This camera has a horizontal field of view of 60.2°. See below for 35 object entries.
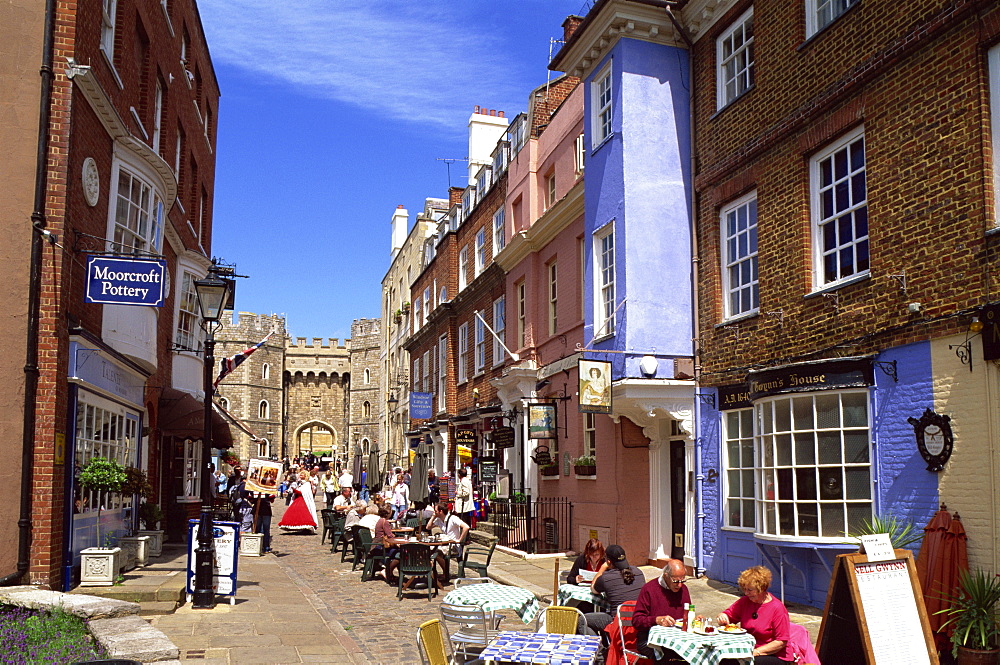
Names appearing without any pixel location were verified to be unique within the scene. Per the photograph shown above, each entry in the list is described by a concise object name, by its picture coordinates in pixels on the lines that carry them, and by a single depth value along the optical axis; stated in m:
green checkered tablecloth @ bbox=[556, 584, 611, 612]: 9.08
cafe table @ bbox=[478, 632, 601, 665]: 6.61
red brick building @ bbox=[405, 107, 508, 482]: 25.73
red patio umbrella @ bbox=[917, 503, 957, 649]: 8.73
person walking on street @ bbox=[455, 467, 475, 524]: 21.62
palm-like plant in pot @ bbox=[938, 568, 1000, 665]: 7.96
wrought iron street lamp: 11.54
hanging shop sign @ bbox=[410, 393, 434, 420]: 31.44
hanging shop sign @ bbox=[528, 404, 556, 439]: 19.19
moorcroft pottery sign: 11.41
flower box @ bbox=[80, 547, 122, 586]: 11.51
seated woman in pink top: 6.97
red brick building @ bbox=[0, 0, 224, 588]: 11.16
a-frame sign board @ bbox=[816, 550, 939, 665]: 7.36
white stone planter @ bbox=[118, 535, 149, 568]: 13.77
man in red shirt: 7.47
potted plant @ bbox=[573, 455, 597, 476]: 17.48
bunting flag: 18.80
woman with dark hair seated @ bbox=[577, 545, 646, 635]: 8.74
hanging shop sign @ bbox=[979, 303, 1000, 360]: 8.68
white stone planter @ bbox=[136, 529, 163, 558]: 15.63
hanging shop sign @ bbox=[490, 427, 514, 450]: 22.38
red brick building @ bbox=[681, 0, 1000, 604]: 9.21
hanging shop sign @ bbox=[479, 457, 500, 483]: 23.18
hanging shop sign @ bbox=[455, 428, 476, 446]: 25.81
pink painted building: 16.28
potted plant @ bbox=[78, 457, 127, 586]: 11.52
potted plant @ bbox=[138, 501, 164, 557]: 15.73
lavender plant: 7.45
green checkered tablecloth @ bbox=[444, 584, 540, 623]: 8.75
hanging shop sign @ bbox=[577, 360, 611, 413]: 14.38
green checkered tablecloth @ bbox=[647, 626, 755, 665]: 6.56
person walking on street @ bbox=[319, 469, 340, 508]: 30.34
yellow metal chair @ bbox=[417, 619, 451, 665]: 6.55
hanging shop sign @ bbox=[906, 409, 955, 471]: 9.36
